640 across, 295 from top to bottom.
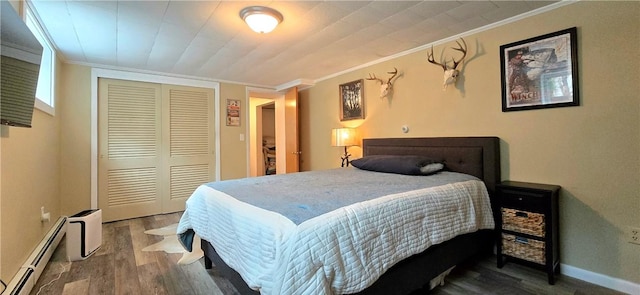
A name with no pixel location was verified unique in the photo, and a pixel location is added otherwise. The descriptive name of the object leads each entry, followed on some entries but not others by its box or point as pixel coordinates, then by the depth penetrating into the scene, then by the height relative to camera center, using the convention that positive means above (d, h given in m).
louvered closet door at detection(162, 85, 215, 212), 3.98 +0.15
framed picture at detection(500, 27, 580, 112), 2.00 +0.58
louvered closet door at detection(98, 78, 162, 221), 3.56 +0.05
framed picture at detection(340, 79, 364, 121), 3.71 +0.68
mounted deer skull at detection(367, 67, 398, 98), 3.25 +0.76
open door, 4.55 +0.28
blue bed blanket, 1.38 -0.26
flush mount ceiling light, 2.03 +1.02
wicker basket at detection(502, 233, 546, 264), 1.92 -0.75
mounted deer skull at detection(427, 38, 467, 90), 2.60 +0.74
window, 2.33 +0.80
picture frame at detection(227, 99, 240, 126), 4.47 +0.65
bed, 1.11 -0.52
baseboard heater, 1.70 -0.81
